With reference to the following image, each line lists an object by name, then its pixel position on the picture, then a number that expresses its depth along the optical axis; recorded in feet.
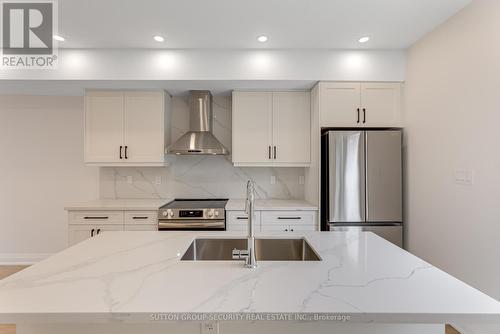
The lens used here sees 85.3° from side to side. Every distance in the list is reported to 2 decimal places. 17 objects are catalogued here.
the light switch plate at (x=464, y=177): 6.91
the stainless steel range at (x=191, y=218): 9.99
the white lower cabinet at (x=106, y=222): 10.07
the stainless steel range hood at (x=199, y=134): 10.82
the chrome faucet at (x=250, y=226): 3.97
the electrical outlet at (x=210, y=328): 3.26
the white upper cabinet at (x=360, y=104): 10.07
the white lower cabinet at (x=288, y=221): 10.20
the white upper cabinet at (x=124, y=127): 10.82
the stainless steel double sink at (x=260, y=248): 5.66
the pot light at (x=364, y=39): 8.97
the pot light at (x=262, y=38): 8.94
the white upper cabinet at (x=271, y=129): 11.02
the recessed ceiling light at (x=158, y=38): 8.91
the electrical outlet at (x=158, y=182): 12.39
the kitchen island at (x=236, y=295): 2.79
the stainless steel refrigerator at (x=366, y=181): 9.51
